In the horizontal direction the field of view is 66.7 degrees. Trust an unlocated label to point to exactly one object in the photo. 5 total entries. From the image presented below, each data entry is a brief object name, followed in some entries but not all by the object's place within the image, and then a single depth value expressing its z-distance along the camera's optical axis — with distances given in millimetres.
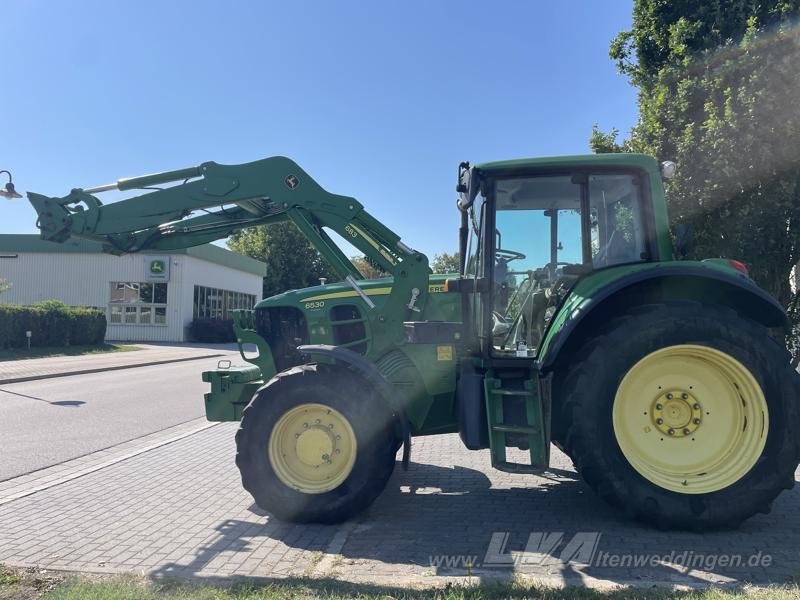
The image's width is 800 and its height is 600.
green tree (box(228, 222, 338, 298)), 51062
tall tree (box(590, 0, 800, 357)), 7676
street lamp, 6011
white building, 33500
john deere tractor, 4219
